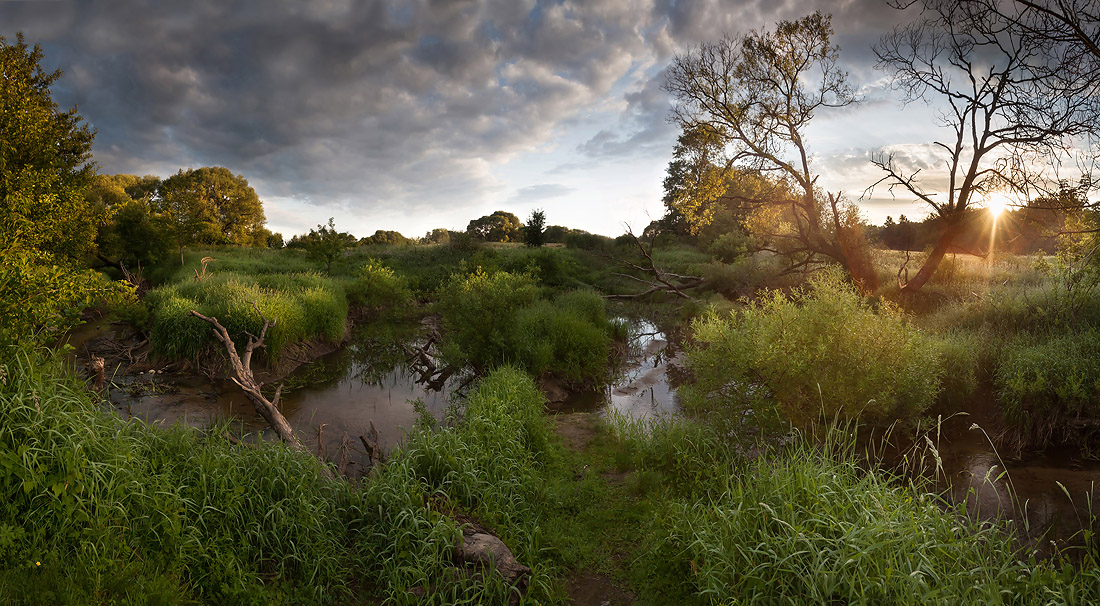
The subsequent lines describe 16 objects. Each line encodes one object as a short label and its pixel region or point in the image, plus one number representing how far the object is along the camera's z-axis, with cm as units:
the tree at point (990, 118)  948
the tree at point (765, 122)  1479
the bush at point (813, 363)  641
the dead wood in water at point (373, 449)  652
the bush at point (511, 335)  1157
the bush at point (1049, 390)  757
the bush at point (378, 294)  1952
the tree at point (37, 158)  643
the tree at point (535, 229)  3669
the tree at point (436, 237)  4444
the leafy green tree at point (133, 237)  2252
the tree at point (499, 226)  5494
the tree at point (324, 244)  2447
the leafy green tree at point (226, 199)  4750
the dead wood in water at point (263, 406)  660
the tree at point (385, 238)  5202
